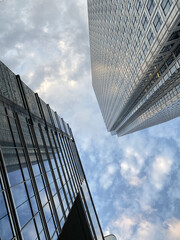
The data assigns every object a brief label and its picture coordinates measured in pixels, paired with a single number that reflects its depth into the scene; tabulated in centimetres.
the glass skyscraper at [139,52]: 3947
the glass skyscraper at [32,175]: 1393
